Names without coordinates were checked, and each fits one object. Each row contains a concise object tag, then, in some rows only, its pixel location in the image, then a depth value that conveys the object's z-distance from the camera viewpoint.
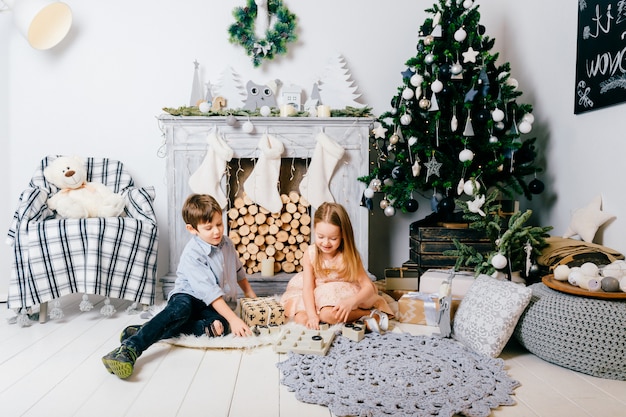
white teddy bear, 2.90
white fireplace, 3.20
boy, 2.31
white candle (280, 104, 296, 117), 3.26
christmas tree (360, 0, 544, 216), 2.98
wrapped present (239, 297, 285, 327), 2.47
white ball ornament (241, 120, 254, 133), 3.20
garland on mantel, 3.16
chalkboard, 2.47
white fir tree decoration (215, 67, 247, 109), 3.49
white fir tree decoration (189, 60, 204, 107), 3.41
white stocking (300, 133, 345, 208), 3.26
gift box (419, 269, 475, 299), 2.64
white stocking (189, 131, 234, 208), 3.19
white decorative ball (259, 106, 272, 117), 3.22
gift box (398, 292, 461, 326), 2.60
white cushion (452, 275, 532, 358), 2.10
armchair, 2.60
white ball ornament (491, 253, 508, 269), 2.54
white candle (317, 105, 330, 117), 3.27
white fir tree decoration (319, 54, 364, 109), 3.50
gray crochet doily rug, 1.64
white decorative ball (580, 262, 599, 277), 2.10
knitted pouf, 1.90
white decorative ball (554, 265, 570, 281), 2.18
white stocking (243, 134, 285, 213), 3.23
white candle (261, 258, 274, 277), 3.25
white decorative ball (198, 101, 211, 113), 3.18
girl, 2.46
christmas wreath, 3.49
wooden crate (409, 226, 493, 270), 3.04
